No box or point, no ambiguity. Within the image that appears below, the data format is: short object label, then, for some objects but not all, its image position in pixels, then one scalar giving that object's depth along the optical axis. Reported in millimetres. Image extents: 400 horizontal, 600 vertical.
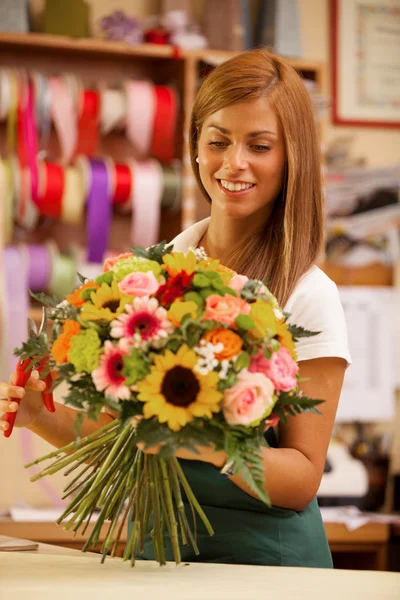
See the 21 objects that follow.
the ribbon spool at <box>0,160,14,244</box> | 4700
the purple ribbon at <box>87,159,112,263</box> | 4854
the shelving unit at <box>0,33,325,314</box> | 4984
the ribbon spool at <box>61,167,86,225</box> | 4823
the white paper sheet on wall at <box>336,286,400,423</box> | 5606
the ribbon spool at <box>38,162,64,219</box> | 4769
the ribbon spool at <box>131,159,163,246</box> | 4936
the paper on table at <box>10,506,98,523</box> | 4144
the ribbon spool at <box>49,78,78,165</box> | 4864
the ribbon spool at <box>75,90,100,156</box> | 4921
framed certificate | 5701
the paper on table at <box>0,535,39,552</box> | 2370
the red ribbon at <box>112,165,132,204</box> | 4905
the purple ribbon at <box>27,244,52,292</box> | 4816
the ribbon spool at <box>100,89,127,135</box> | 4965
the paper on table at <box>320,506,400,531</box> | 4570
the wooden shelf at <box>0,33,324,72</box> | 4861
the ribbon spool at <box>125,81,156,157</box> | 4974
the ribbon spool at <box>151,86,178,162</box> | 5031
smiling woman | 2328
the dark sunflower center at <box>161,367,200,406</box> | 1830
